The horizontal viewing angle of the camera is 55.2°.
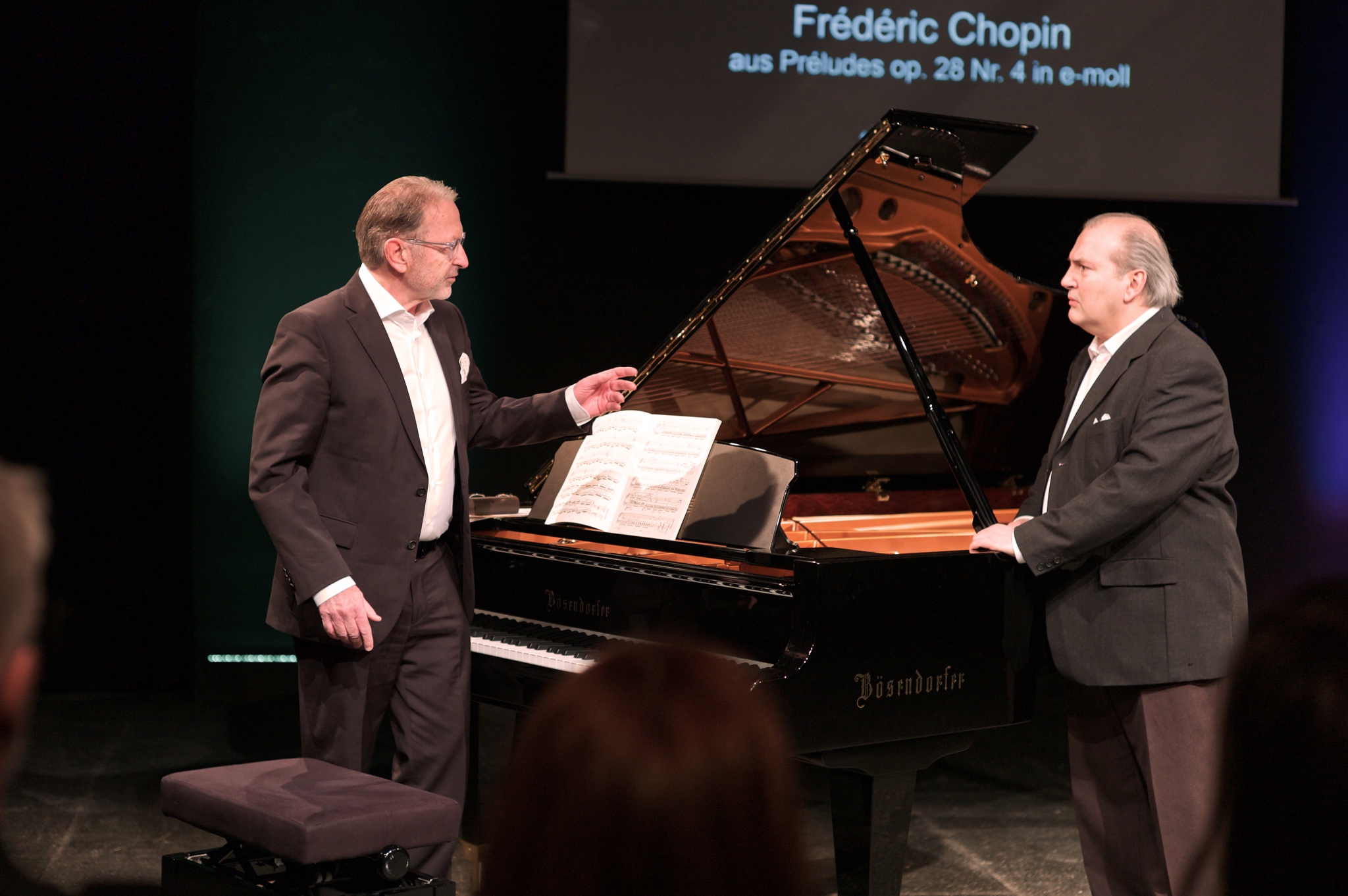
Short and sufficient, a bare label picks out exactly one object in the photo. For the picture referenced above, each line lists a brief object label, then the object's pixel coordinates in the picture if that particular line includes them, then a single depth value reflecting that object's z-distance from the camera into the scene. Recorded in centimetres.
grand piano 265
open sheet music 285
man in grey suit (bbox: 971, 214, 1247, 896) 267
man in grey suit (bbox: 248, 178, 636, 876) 258
